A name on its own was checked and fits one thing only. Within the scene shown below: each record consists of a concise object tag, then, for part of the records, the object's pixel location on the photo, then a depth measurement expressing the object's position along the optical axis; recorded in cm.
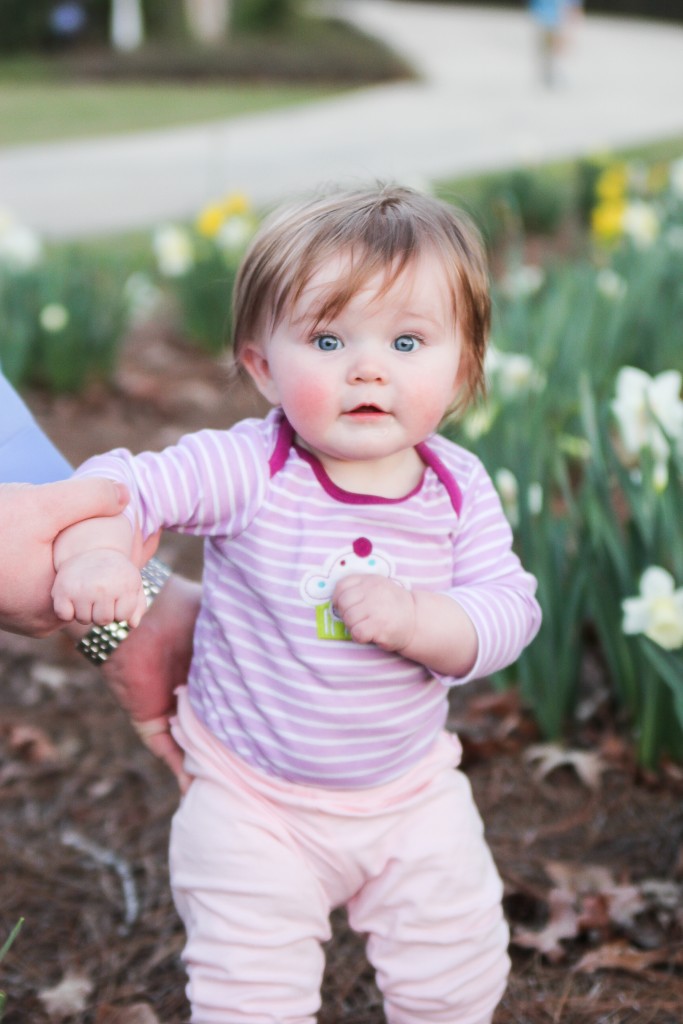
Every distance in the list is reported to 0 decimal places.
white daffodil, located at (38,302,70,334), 383
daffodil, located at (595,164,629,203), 545
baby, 135
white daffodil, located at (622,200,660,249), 417
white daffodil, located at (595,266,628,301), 346
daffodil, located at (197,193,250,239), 480
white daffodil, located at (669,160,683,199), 439
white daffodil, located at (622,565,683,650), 182
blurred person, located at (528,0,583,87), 1459
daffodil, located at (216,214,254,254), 469
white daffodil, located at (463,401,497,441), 246
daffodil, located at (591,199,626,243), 469
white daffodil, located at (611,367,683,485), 220
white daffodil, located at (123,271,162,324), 425
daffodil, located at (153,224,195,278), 466
